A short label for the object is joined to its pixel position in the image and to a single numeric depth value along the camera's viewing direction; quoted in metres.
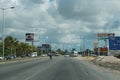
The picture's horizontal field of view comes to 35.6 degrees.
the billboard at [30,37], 94.38
